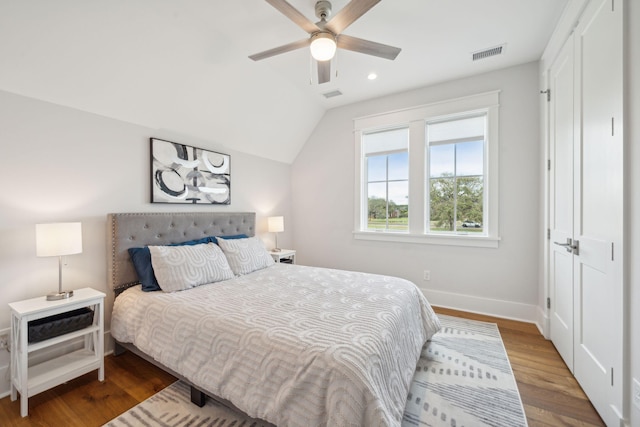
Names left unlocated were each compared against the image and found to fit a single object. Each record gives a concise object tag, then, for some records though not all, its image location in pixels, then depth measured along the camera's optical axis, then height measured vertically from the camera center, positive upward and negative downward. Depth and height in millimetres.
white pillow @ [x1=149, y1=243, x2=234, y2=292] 2242 -482
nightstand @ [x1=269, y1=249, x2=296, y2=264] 3879 -656
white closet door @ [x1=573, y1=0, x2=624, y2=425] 1478 +5
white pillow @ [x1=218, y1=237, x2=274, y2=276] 2820 -476
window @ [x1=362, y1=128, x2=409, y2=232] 3783 +462
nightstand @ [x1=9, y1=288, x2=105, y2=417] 1684 -929
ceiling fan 1666 +1247
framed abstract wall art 2754 +425
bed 1228 -714
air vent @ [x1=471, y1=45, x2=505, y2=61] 2725 +1642
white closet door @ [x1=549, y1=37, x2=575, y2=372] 2113 +96
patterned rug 1615 -1258
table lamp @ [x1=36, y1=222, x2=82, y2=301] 1806 -197
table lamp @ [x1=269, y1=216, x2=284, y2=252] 3986 -188
